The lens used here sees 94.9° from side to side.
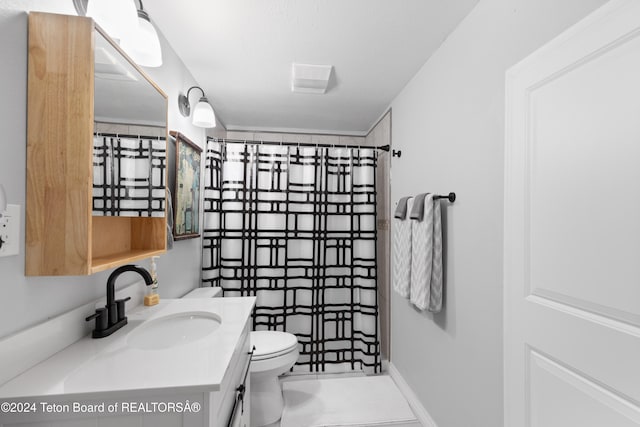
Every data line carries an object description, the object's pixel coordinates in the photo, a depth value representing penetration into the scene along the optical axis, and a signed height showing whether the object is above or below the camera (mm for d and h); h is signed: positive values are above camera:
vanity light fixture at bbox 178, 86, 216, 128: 1924 +659
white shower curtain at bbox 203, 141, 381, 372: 2514 -265
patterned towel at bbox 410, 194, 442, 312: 1623 -249
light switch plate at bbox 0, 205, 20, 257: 757 -52
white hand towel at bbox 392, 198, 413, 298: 1855 -274
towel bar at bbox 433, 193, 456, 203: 1538 +87
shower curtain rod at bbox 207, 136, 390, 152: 2547 +613
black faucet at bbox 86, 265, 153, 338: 1041 -370
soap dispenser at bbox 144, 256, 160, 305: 1427 -404
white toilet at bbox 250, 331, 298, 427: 1807 -1020
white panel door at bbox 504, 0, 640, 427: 738 -43
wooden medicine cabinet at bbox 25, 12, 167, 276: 845 +199
